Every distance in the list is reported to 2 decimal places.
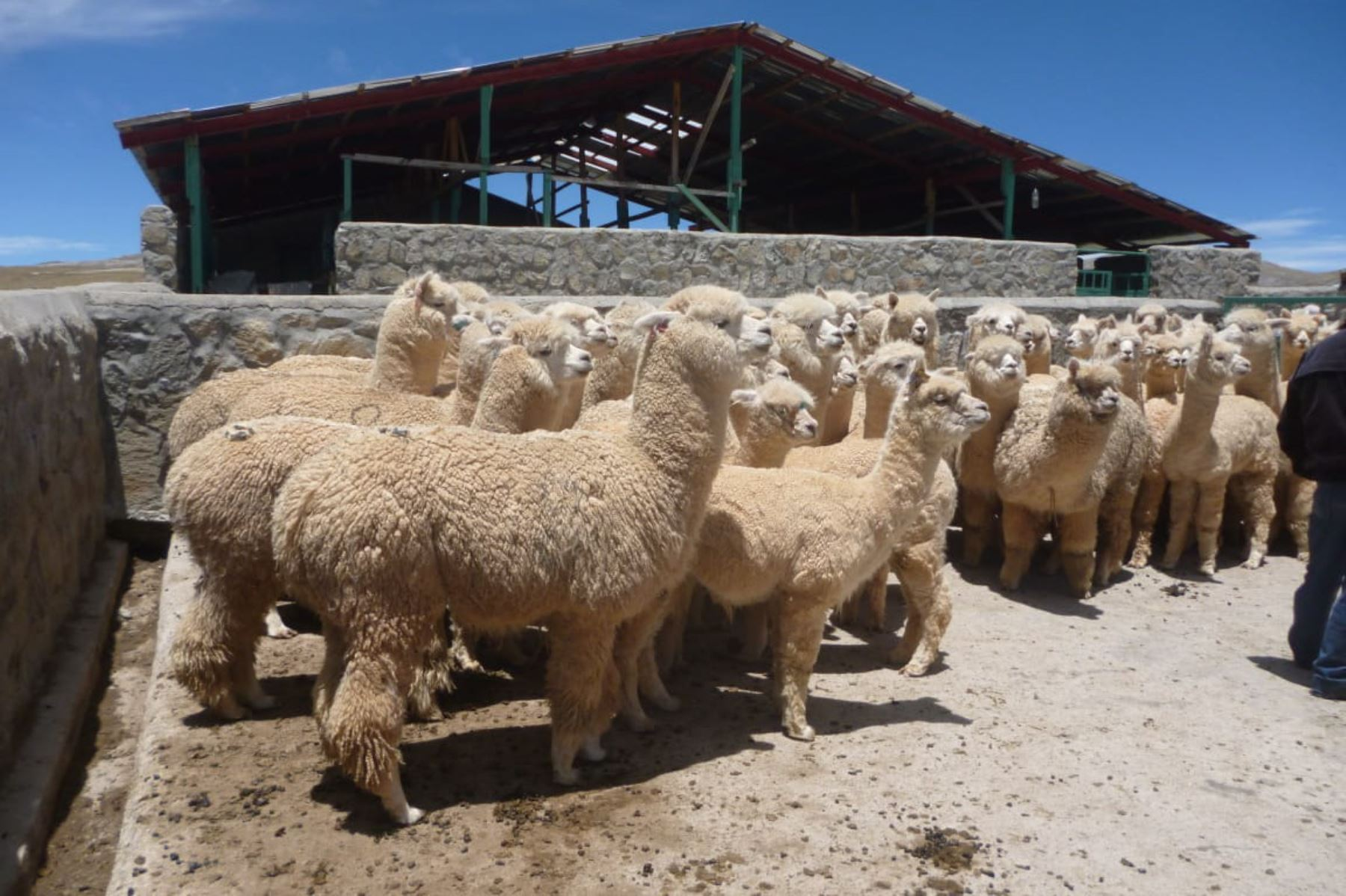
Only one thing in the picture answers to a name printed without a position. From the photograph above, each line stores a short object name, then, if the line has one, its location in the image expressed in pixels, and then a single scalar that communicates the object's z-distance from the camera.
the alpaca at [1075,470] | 6.72
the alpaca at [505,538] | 3.47
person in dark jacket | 5.54
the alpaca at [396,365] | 5.94
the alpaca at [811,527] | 4.47
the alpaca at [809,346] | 6.59
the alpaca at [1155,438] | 7.96
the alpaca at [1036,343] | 8.01
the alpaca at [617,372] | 6.32
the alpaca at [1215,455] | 7.52
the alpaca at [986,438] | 7.07
